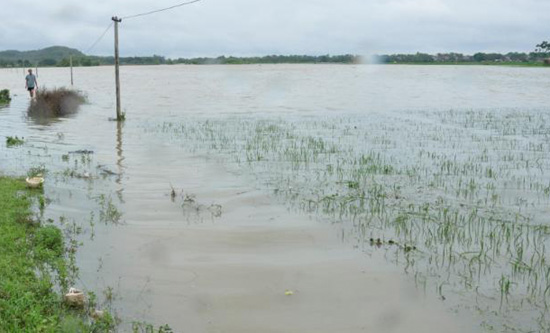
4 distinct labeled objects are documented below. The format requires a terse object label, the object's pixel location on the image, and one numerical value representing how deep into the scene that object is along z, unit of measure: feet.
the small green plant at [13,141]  54.72
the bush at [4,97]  107.00
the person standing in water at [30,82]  97.50
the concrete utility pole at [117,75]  71.33
